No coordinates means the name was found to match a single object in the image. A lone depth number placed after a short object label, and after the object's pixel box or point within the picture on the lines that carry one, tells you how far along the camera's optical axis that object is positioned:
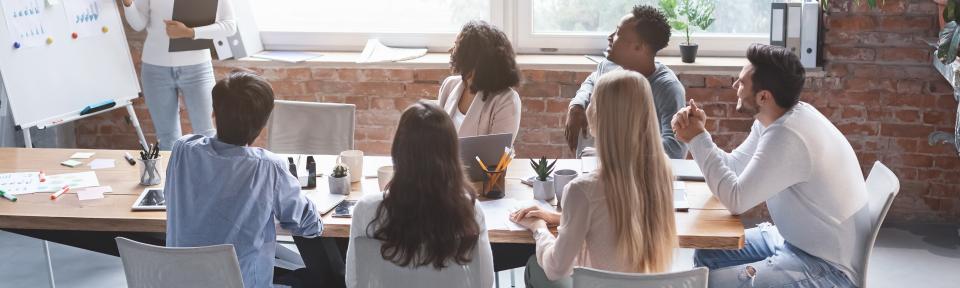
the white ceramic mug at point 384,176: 3.26
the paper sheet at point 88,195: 3.27
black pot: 5.02
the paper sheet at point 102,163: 3.63
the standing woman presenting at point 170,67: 4.84
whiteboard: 4.62
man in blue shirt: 2.77
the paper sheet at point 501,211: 2.97
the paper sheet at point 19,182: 3.35
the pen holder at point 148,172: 3.39
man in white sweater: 2.90
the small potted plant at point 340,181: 3.26
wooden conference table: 2.92
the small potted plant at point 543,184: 3.20
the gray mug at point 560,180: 3.17
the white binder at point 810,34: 4.74
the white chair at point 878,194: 2.90
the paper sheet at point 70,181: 3.38
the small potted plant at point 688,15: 4.98
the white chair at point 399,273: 2.56
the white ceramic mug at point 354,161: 3.39
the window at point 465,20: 5.21
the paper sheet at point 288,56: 5.25
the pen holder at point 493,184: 3.20
